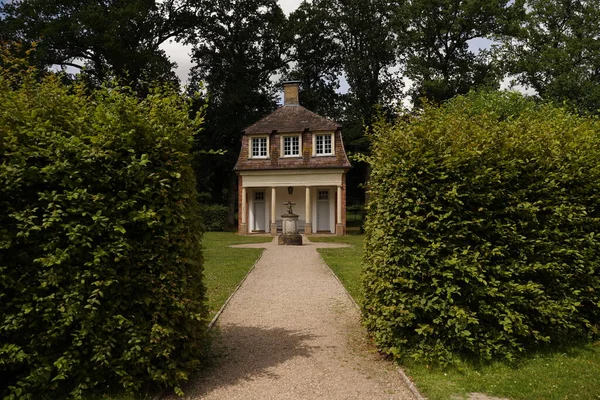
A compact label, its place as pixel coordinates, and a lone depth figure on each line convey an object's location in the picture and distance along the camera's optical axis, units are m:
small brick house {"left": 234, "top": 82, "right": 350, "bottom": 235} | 28.81
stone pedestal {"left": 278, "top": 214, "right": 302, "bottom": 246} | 21.69
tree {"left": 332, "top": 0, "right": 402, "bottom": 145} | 39.34
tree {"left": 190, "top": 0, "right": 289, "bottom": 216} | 39.22
